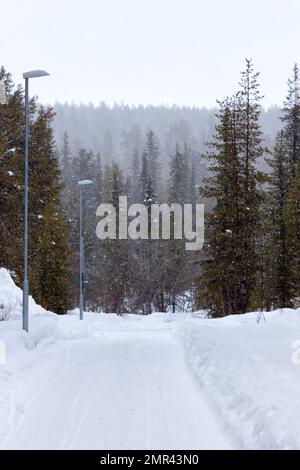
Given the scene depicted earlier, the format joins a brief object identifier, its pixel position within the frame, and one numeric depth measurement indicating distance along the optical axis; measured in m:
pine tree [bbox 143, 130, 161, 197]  101.17
